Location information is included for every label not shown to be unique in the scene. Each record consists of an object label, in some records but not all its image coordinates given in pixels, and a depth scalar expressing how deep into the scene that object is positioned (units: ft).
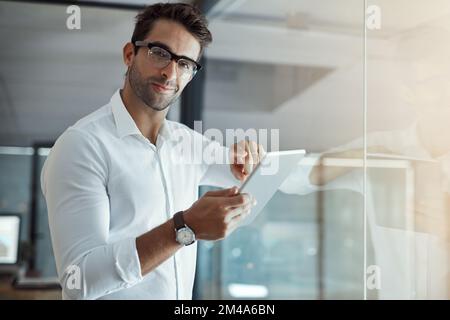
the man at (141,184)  6.58
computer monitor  17.50
